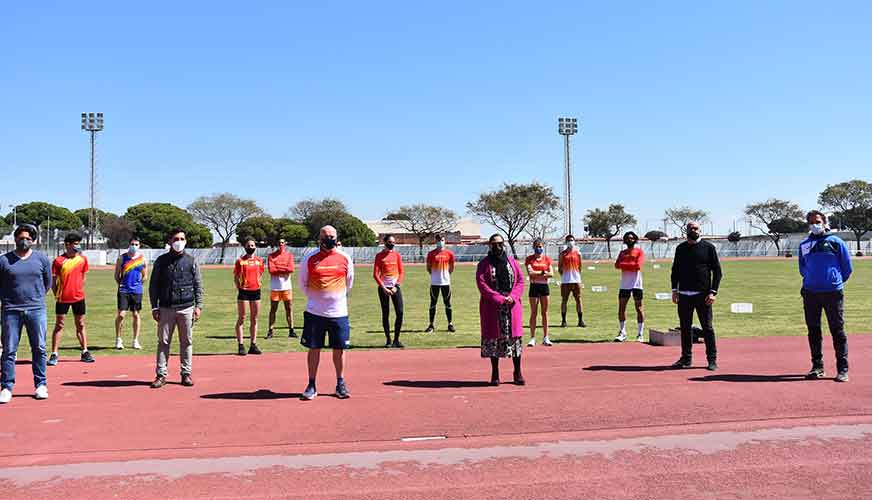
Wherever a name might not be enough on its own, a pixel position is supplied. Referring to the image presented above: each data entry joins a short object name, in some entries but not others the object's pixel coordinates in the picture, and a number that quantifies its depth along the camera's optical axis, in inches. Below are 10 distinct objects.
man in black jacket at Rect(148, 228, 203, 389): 346.3
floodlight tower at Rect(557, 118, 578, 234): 2746.1
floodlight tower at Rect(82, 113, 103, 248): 2554.1
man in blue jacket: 336.2
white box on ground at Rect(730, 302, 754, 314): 679.4
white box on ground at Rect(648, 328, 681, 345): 461.4
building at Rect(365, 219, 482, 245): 4503.0
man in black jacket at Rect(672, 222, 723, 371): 372.8
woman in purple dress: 331.6
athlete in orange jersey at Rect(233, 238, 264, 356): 458.0
